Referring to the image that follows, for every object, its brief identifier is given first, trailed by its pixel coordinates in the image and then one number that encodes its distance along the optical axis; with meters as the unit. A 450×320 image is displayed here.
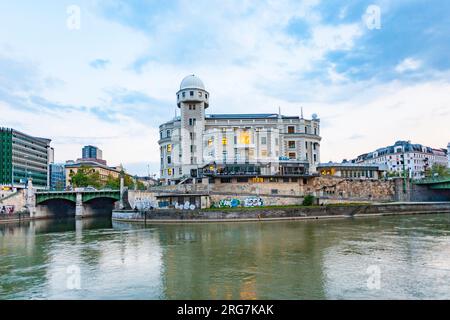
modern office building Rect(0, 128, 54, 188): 146.88
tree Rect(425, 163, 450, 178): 117.19
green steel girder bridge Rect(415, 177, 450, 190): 84.94
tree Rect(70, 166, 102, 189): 124.06
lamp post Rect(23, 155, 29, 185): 157.44
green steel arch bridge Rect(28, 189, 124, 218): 94.06
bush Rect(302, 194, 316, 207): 78.44
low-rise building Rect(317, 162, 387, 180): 99.56
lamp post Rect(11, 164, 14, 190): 147.62
